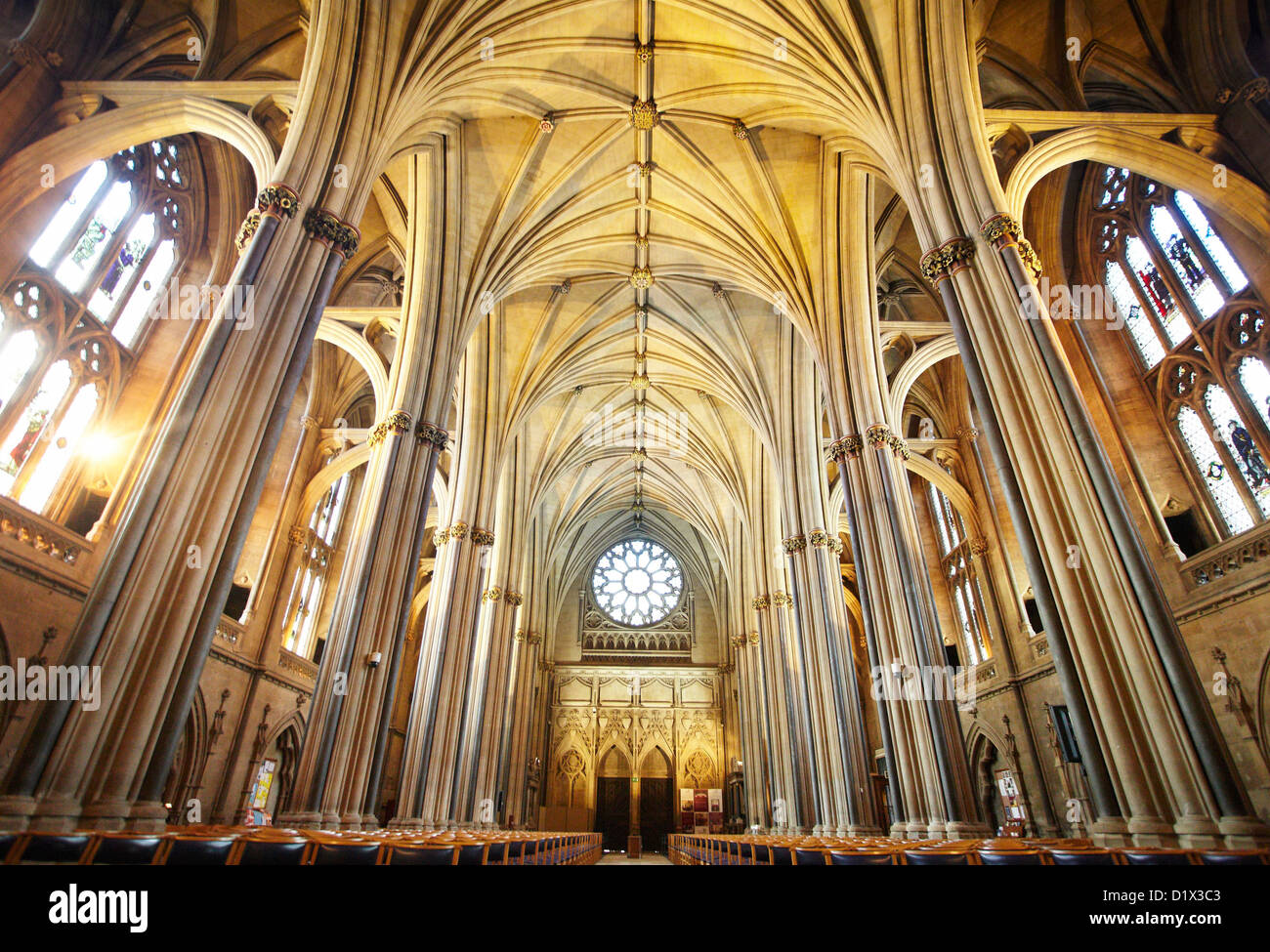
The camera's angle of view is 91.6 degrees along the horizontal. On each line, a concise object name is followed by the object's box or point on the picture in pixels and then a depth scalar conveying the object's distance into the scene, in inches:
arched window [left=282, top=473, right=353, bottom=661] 678.5
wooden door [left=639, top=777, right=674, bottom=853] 1128.8
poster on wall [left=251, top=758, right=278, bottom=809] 606.2
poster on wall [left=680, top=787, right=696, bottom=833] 1107.3
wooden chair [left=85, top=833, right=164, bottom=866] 125.0
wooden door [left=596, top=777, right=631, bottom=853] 1136.2
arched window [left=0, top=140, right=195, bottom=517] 372.2
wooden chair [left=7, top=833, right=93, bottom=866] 127.0
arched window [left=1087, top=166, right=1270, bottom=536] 395.2
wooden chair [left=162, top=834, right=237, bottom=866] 123.8
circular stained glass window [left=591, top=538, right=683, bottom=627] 1338.6
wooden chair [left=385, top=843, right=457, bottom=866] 153.1
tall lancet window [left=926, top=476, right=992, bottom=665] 701.3
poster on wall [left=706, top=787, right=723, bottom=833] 1098.7
